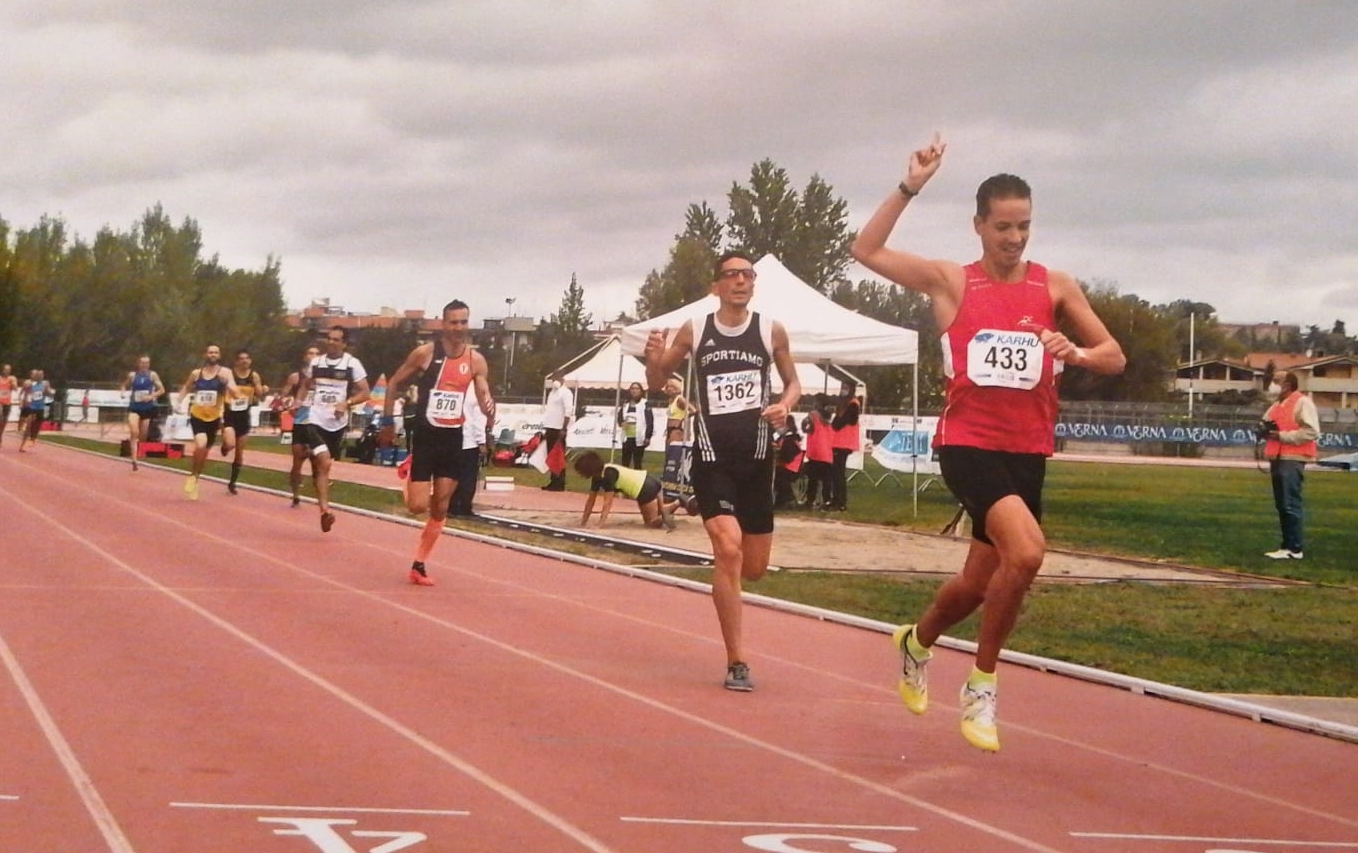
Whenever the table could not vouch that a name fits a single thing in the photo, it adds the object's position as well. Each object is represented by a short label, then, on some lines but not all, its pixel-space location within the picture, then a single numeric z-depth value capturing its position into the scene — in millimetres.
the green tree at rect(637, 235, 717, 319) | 97500
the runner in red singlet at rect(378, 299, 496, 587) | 12594
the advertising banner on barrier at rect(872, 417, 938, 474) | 27875
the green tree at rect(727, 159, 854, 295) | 102312
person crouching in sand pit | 18562
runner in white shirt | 18062
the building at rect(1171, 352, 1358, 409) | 128750
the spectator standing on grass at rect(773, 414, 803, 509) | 23891
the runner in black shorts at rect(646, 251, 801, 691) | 8141
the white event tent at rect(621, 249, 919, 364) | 23453
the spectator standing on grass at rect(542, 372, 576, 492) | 28391
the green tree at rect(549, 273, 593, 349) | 111812
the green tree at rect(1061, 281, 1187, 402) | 96062
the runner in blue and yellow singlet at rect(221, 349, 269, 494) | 22969
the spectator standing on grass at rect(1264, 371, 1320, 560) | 17469
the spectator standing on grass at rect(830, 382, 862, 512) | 24266
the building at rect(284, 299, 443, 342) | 158375
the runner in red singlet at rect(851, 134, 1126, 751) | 6367
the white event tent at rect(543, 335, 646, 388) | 44844
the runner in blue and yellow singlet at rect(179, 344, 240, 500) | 22312
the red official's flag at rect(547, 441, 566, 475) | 28312
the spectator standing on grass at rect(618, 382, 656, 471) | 28641
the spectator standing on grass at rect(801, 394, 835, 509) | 24250
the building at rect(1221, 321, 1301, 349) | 187525
